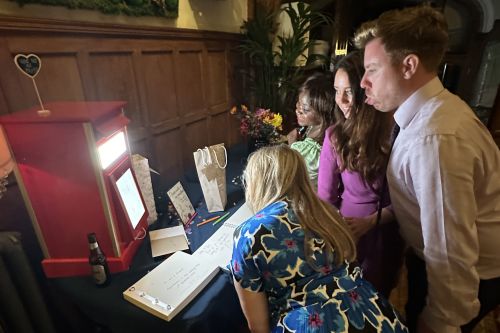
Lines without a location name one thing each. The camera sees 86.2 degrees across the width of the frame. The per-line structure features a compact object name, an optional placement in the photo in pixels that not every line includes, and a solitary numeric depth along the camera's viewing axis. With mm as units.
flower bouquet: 1750
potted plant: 2277
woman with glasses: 1508
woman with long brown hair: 1082
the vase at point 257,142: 1818
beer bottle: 896
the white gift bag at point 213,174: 1269
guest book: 806
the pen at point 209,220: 1250
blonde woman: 754
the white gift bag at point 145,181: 1156
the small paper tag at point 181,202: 1241
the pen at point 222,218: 1257
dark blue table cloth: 795
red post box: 811
